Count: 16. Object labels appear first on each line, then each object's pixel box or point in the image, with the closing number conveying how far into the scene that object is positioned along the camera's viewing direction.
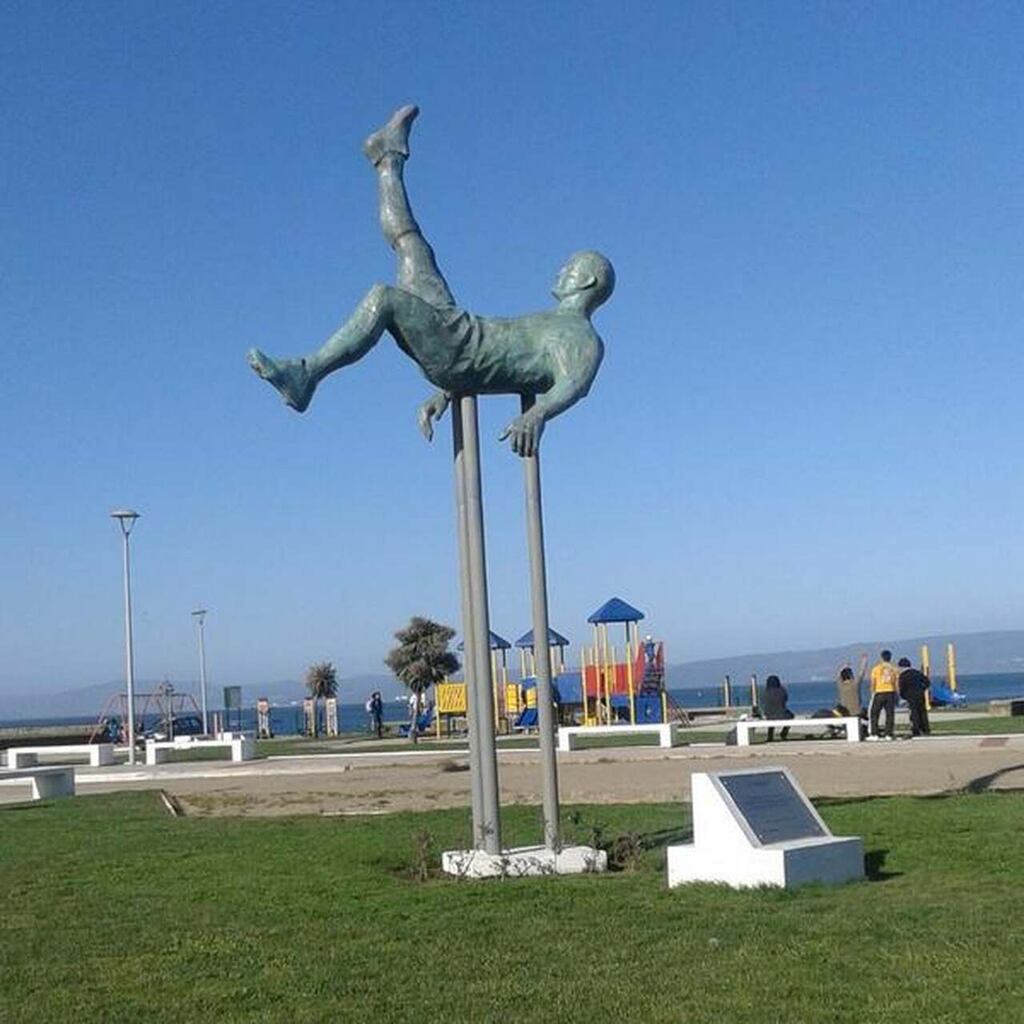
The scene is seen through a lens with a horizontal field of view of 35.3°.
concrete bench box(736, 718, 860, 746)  27.00
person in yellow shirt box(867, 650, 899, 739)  26.48
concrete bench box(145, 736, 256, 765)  31.03
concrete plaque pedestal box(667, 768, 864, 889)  9.98
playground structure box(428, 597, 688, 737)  40.56
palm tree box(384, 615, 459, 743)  48.81
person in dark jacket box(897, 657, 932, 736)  26.55
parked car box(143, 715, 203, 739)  61.06
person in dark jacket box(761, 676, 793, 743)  29.23
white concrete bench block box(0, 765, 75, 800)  21.81
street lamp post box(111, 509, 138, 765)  32.22
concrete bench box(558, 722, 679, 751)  28.25
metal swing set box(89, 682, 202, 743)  51.81
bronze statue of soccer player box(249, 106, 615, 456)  11.47
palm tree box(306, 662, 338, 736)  60.31
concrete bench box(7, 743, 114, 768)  32.03
